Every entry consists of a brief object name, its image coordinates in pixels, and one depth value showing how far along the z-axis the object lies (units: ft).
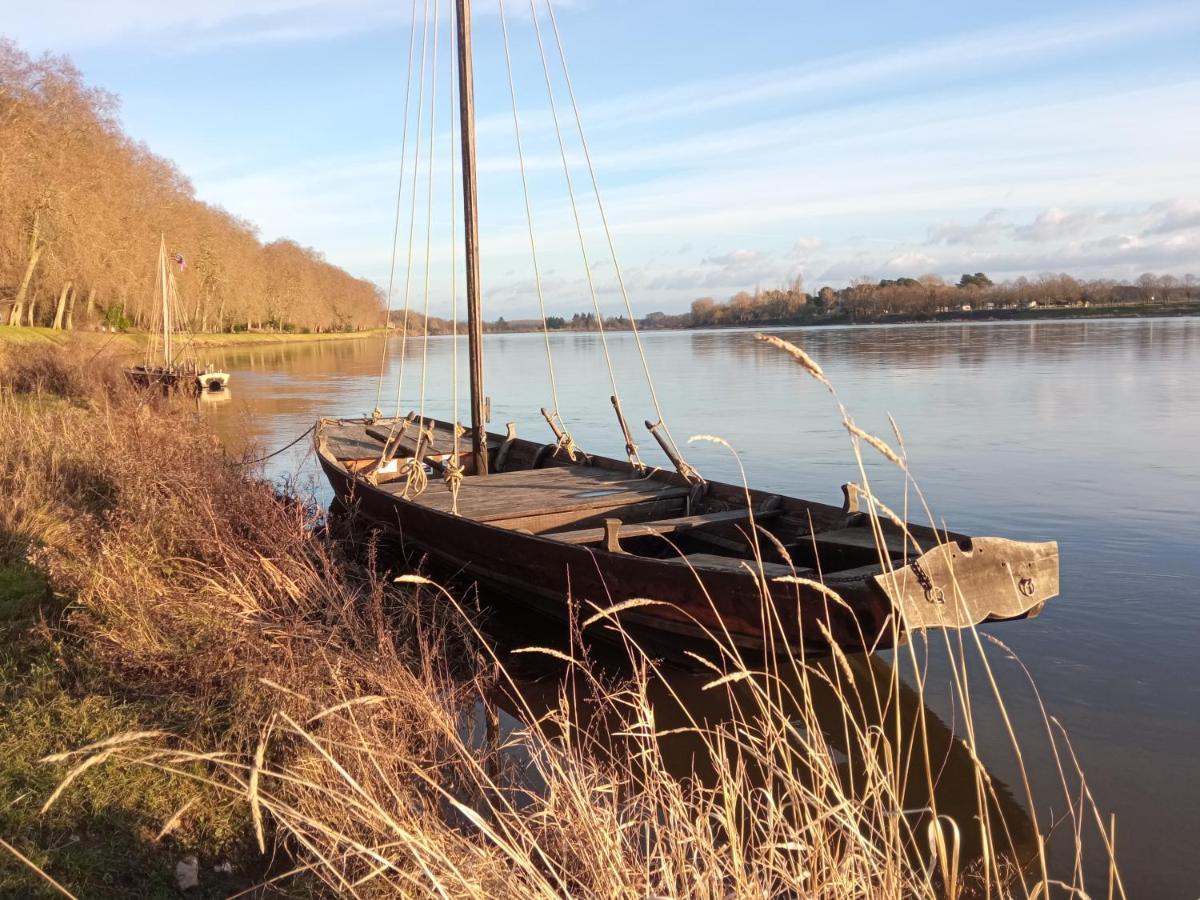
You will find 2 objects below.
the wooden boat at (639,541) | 14.08
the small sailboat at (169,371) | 74.98
